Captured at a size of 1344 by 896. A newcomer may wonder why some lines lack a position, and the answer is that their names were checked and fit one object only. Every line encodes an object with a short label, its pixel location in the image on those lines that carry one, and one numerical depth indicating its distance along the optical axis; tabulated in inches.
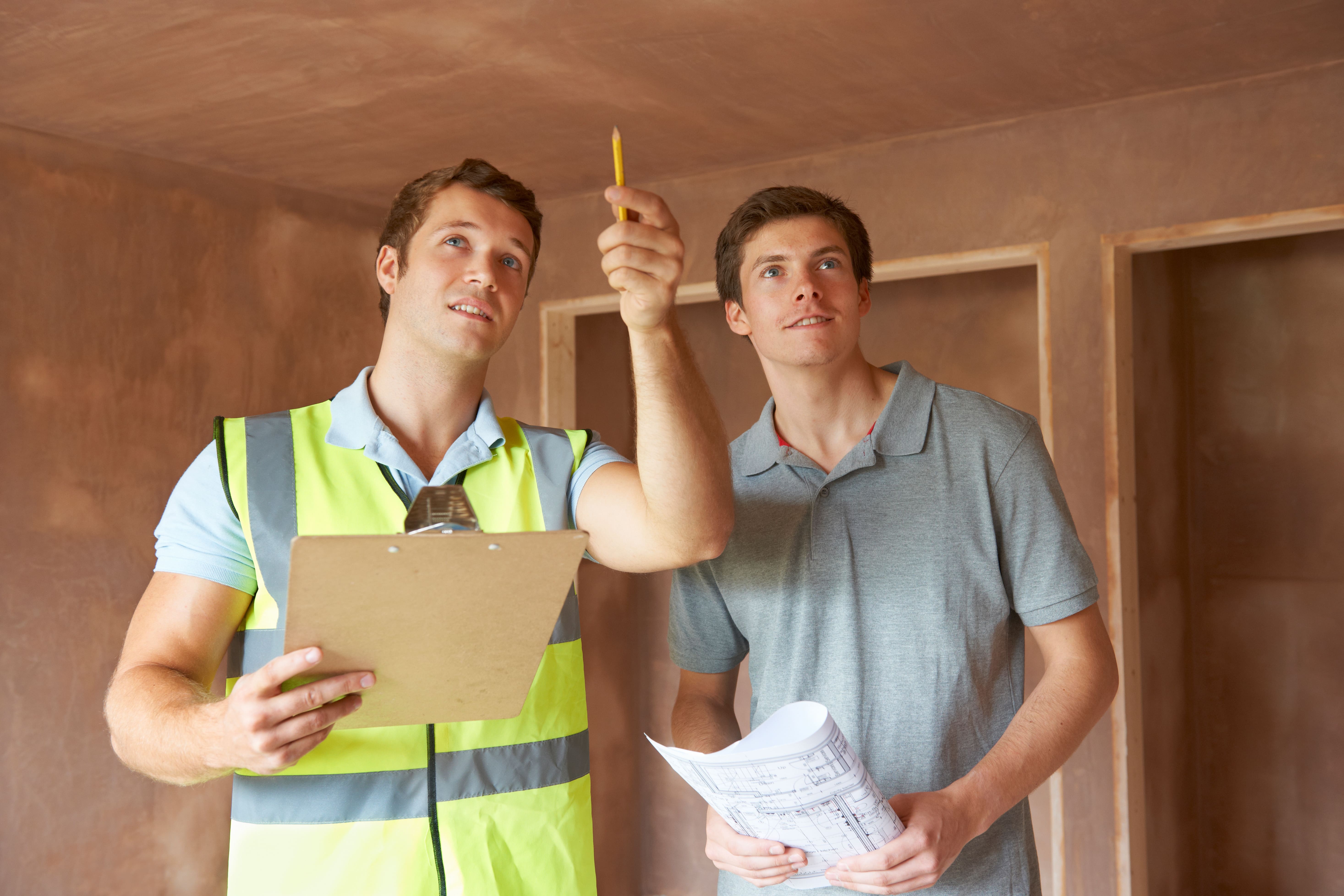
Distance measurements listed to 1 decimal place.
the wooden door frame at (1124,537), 119.9
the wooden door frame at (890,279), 125.0
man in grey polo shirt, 57.2
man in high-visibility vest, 45.6
